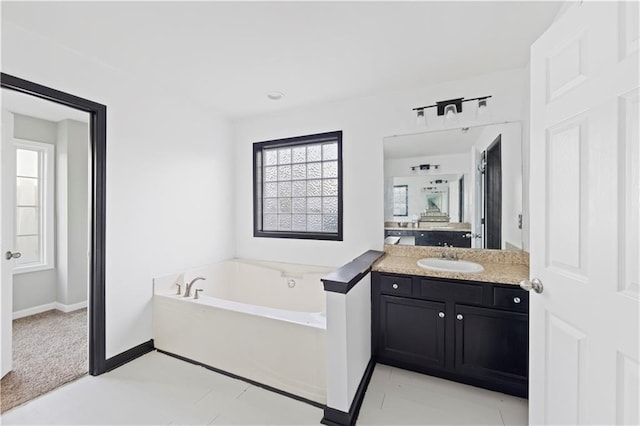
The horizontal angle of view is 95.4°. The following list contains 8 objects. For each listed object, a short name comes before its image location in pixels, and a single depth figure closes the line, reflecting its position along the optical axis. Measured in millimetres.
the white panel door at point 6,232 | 2078
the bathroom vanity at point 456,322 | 1904
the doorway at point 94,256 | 2125
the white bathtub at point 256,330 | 1891
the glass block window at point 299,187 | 3123
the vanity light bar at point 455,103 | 2398
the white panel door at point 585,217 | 883
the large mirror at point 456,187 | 2381
